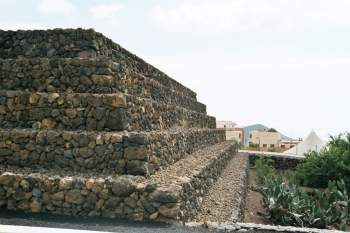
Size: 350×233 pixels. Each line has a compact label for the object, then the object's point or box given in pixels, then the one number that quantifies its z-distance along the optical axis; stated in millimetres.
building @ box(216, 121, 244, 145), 60481
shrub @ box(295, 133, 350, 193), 18609
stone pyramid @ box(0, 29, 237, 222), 7004
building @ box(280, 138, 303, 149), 67812
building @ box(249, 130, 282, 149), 70188
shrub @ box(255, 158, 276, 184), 18269
